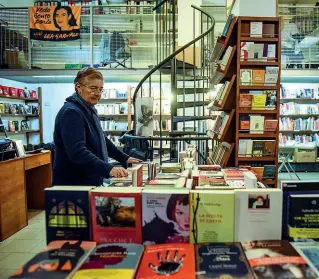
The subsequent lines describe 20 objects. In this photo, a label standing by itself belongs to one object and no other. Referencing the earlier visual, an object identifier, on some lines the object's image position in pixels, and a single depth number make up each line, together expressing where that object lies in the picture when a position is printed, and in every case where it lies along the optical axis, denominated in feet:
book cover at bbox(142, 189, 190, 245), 3.34
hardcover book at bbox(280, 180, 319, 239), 3.50
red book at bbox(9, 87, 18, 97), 21.97
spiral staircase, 11.01
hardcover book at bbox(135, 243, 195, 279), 2.79
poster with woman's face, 20.42
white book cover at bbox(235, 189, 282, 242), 3.34
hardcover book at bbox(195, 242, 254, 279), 2.75
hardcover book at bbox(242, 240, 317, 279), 2.73
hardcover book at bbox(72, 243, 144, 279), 2.77
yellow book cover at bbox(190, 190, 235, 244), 3.34
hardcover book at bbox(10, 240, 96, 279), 2.76
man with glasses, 5.83
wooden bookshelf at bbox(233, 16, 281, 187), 8.21
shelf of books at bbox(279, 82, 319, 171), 23.52
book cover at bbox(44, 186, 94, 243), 3.46
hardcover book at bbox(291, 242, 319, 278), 2.96
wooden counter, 10.43
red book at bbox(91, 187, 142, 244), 3.40
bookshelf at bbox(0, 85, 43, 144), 21.81
